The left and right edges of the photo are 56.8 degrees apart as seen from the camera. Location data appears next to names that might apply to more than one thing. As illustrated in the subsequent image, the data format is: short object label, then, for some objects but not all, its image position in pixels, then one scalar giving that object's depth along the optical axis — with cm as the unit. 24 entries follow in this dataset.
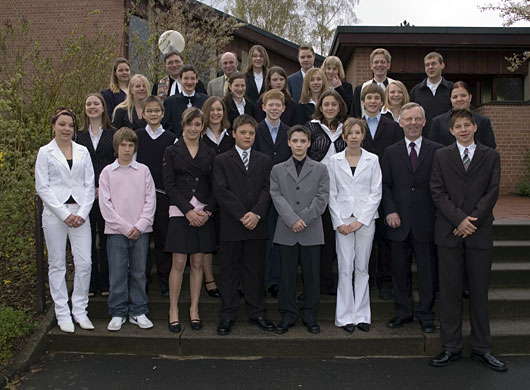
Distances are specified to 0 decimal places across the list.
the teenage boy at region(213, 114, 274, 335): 475
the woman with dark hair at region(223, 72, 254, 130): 572
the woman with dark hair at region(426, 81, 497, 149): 498
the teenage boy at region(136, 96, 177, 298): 516
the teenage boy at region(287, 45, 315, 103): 667
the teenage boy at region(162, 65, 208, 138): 572
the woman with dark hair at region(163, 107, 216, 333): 471
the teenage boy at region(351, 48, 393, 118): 612
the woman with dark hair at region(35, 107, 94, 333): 468
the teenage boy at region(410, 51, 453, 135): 596
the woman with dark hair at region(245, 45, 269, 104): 632
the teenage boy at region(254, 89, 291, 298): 516
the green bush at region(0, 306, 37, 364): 441
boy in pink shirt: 475
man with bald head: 644
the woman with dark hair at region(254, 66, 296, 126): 579
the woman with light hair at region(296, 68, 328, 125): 566
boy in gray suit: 471
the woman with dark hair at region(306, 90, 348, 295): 518
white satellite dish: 805
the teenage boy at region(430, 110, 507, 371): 430
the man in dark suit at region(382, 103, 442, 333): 470
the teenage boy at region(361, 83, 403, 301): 525
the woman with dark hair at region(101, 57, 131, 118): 600
